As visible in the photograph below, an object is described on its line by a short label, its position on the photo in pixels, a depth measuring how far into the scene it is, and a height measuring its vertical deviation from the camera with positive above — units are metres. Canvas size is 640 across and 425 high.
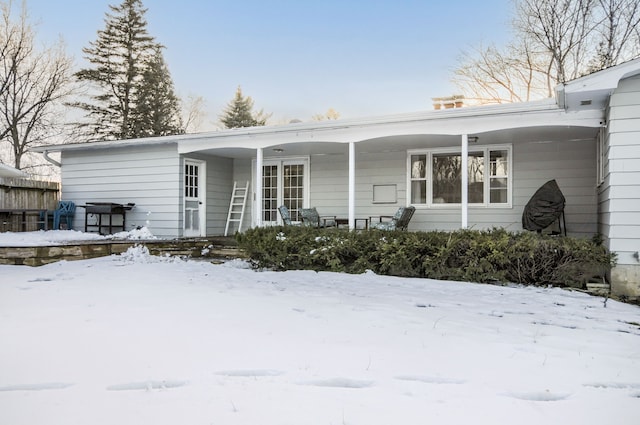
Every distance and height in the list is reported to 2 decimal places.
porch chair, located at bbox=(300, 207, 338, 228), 9.22 -0.27
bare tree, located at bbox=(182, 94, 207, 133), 25.75 +5.24
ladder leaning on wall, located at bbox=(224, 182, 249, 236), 11.10 +0.03
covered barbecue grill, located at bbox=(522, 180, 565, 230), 7.32 +0.01
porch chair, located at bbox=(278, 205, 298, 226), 8.98 -0.16
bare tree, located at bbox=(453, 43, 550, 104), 17.84 +5.33
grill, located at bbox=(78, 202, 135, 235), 10.03 -0.24
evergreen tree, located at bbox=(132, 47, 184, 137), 22.47 +5.01
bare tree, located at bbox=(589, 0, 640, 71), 15.60 +6.14
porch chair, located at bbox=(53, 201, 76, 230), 10.69 -0.21
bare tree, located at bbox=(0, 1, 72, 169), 17.42 +4.81
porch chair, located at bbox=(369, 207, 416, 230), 7.93 -0.26
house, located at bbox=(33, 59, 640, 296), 5.43 +0.77
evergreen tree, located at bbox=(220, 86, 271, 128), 28.41 +5.76
